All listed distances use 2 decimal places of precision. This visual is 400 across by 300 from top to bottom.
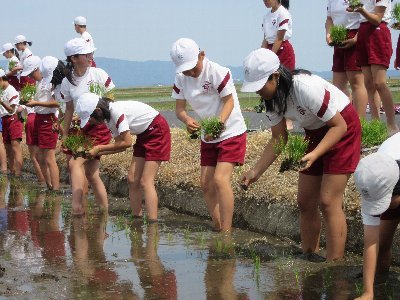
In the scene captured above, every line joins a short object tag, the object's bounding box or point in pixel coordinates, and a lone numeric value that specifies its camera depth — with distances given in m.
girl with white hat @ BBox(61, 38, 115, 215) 12.25
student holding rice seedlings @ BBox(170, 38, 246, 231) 10.36
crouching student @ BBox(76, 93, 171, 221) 11.20
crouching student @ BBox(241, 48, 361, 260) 8.16
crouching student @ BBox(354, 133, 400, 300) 6.61
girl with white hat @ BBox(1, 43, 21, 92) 19.73
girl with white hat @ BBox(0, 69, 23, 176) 17.55
